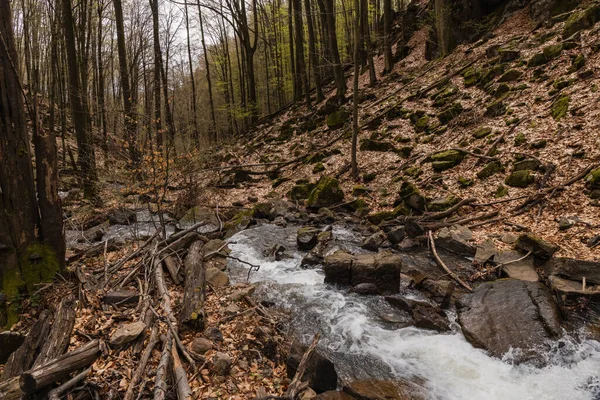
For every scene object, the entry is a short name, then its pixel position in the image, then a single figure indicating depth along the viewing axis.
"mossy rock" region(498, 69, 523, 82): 12.45
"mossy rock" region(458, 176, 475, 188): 9.77
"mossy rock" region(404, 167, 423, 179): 11.33
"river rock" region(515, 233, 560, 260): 6.54
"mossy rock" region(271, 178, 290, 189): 15.23
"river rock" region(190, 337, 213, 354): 4.28
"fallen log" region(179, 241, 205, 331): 4.74
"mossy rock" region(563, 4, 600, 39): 11.65
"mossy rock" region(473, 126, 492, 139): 11.07
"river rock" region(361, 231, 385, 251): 8.58
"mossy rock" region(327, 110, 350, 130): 17.47
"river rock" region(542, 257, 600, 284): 5.63
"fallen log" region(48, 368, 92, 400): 3.15
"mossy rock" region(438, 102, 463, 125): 13.01
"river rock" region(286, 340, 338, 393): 3.98
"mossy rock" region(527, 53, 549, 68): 12.08
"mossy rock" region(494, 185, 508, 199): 8.80
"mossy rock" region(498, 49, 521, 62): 13.35
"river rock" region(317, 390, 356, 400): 3.73
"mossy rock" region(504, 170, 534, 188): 8.64
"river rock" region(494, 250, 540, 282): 6.13
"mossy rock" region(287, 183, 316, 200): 13.57
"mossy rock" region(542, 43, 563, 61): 11.86
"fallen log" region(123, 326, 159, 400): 3.35
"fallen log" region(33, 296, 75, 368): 3.61
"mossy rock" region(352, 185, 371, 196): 11.98
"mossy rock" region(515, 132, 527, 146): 9.80
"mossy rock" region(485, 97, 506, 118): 11.66
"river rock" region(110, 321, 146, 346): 3.98
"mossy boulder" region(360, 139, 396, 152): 13.83
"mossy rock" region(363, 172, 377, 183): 12.59
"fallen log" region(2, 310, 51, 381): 3.55
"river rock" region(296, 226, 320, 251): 9.03
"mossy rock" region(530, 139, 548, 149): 9.23
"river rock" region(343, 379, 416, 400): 3.88
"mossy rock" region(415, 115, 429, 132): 13.62
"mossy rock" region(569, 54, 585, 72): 10.68
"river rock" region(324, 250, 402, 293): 6.60
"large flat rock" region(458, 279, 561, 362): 4.75
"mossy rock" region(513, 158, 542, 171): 8.80
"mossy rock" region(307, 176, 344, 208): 12.26
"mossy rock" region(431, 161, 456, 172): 10.82
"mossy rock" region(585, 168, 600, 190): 7.40
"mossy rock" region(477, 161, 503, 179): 9.59
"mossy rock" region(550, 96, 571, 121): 9.63
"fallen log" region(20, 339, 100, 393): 3.06
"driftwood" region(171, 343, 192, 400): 3.45
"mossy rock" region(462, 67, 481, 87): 13.81
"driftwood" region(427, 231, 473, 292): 6.38
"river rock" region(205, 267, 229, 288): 6.55
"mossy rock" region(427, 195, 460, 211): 9.38
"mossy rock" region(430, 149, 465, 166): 10.88
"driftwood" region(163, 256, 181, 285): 6.15
